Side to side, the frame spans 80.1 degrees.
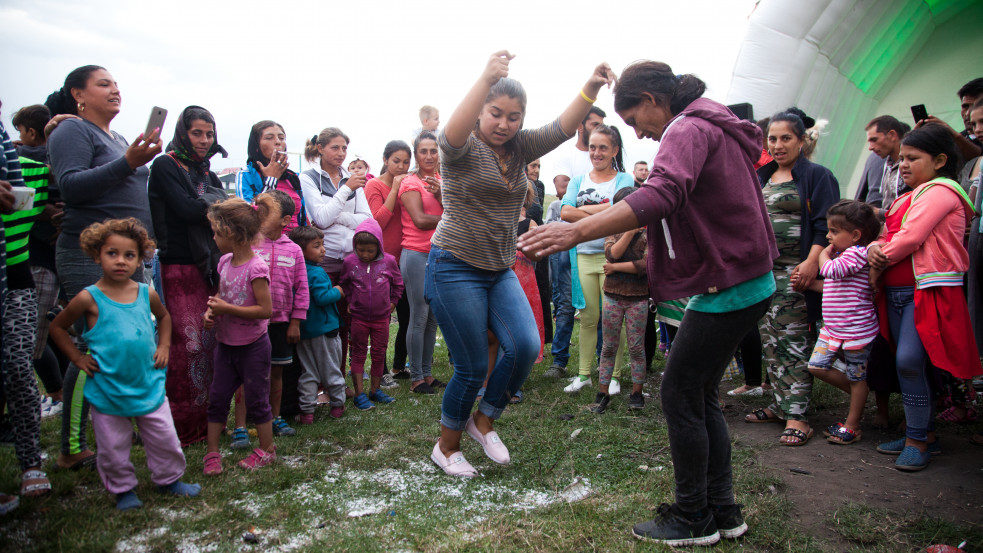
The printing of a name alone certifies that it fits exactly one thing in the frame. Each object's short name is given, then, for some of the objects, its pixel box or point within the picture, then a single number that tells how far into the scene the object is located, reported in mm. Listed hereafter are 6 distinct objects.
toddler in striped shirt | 3717
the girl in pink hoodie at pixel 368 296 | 5066
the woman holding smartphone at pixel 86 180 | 3248
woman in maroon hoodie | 2207
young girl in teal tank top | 2840
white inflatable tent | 8555
